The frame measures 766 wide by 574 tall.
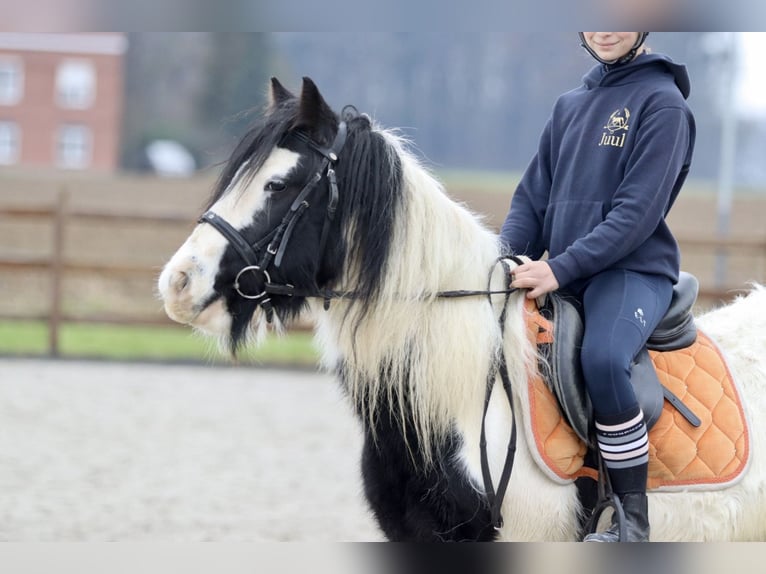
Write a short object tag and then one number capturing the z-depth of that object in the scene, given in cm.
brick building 7900
